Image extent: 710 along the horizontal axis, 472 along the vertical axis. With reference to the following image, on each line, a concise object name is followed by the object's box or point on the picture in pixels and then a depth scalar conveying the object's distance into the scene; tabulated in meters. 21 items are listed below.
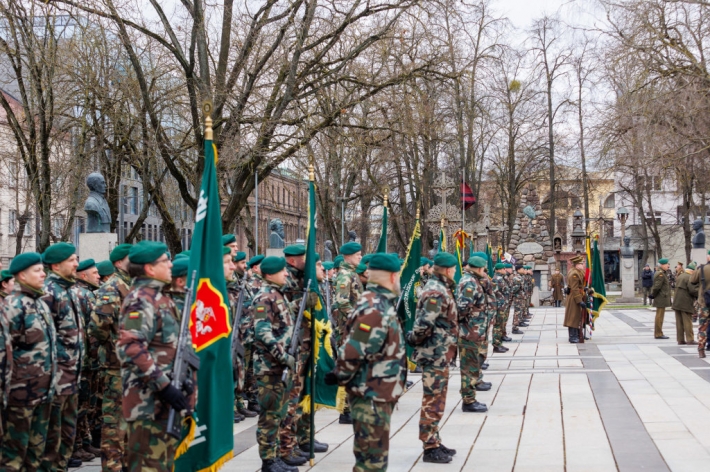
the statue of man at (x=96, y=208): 13.15
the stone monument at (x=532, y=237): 48.66
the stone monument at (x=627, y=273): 42.00
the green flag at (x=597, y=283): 22.41
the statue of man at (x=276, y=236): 20.41
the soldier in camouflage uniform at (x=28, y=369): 6.66
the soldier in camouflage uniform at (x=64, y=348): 7.07
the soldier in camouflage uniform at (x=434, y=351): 8.59
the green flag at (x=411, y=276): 12.74
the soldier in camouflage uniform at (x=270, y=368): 7.79
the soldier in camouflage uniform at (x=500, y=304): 19.36
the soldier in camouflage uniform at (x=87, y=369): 8.32
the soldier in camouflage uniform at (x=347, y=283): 11.02
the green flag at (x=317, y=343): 8.43
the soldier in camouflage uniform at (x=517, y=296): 25.06
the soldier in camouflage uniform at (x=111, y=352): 7.55
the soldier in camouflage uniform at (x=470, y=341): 11.29
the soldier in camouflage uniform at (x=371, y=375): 6.21
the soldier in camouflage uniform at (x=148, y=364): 5.81
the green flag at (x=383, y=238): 12.20
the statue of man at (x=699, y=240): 28.05
